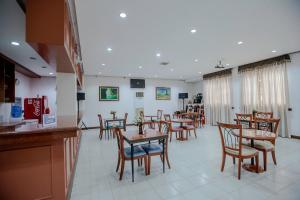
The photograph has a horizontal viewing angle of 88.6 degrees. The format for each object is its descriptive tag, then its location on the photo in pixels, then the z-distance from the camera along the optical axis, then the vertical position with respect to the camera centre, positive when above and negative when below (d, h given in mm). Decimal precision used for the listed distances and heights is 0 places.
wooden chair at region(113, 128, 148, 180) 2658 -869
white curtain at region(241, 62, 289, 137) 5359 +412
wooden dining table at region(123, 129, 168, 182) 2651 -599
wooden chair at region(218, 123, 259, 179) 2617 -873
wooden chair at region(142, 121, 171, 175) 2810 -858
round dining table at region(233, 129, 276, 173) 2655 -615
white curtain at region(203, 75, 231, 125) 7516 +207
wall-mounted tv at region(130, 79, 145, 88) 8914 +1233
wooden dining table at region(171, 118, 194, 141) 5370 -1051
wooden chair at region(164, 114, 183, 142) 5093 -867
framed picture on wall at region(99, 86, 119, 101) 8289 +637
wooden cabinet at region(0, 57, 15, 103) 4137 +748
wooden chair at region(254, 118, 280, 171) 2834 -854
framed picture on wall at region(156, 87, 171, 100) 9640 +663
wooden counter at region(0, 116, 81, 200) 1629 -628
